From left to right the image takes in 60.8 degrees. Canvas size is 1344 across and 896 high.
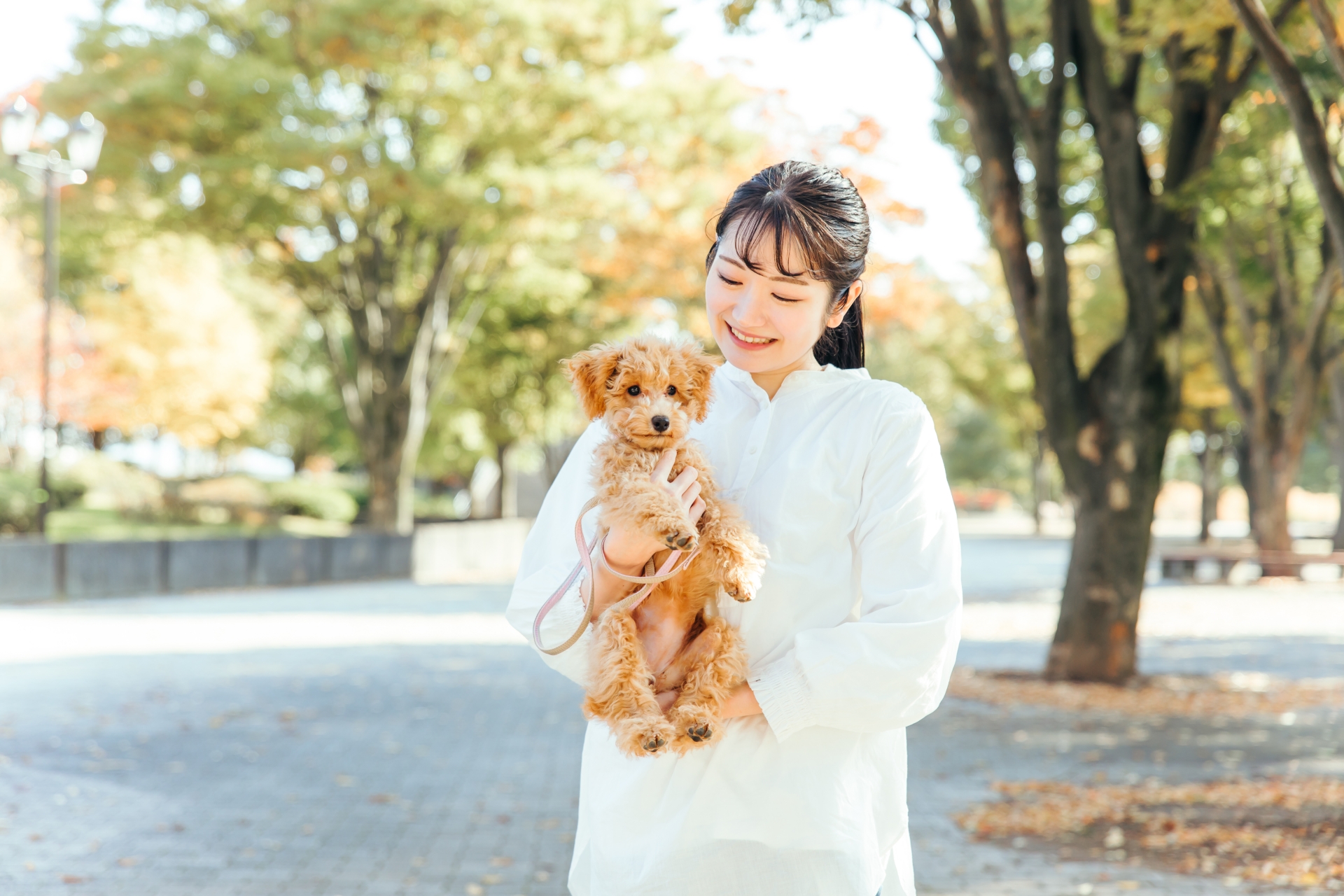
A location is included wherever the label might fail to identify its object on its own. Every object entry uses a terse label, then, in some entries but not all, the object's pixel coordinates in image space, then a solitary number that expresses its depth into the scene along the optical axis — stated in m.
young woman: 1.87
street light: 15.03
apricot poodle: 1.90
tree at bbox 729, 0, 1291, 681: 9.79
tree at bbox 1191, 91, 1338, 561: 15.20
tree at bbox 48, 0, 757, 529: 15.98
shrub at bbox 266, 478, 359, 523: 31.80
